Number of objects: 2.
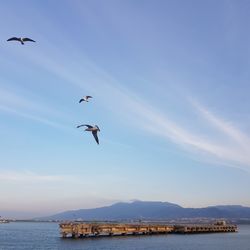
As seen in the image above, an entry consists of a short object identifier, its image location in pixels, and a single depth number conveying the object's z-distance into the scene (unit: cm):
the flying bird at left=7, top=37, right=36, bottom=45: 1126
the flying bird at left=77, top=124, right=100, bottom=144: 972
